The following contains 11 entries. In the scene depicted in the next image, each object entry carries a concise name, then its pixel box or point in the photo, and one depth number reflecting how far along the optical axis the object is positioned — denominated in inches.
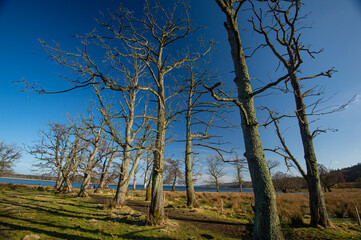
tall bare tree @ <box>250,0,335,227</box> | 224.2
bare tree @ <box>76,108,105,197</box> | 572.4
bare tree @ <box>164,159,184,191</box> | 1391.7
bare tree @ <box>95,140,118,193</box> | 782.2
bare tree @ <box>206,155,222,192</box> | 1347.4
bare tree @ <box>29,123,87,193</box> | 605.2
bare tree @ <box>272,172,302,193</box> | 1408.6
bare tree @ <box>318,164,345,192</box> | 1399.5
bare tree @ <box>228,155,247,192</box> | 1331.2
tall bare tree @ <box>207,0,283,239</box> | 100.1
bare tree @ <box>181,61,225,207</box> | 392.5
